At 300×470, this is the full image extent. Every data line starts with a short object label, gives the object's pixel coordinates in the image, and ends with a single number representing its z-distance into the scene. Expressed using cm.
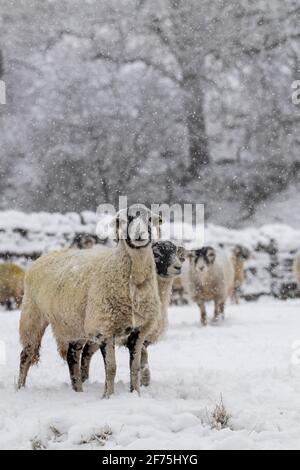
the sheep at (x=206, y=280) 2280
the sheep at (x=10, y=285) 2903
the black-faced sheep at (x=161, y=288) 1171
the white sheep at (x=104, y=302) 1020
